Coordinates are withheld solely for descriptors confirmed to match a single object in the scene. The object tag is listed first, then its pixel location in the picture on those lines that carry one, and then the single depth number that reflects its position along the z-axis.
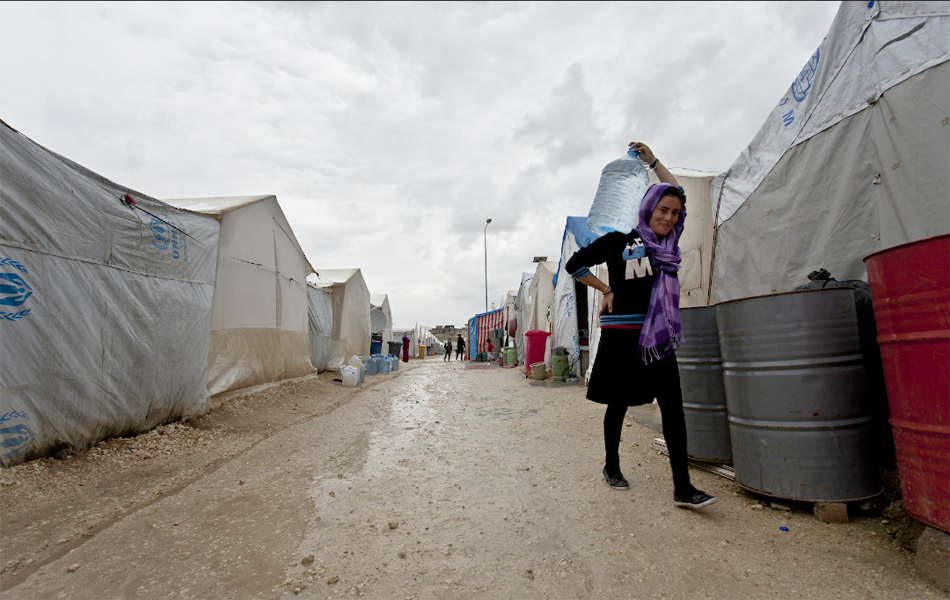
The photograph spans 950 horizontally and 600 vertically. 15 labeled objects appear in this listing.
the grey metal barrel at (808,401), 2.14
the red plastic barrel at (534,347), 11.34
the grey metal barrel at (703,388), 2.91
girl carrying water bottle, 2.46
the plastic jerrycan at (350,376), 10.20
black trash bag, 2.26
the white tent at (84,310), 3.08
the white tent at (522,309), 16.43
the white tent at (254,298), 6.09
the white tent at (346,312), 13.20
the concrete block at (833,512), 2.11
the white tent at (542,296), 12.87
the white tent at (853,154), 2.60
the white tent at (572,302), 9.45
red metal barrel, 1.65
